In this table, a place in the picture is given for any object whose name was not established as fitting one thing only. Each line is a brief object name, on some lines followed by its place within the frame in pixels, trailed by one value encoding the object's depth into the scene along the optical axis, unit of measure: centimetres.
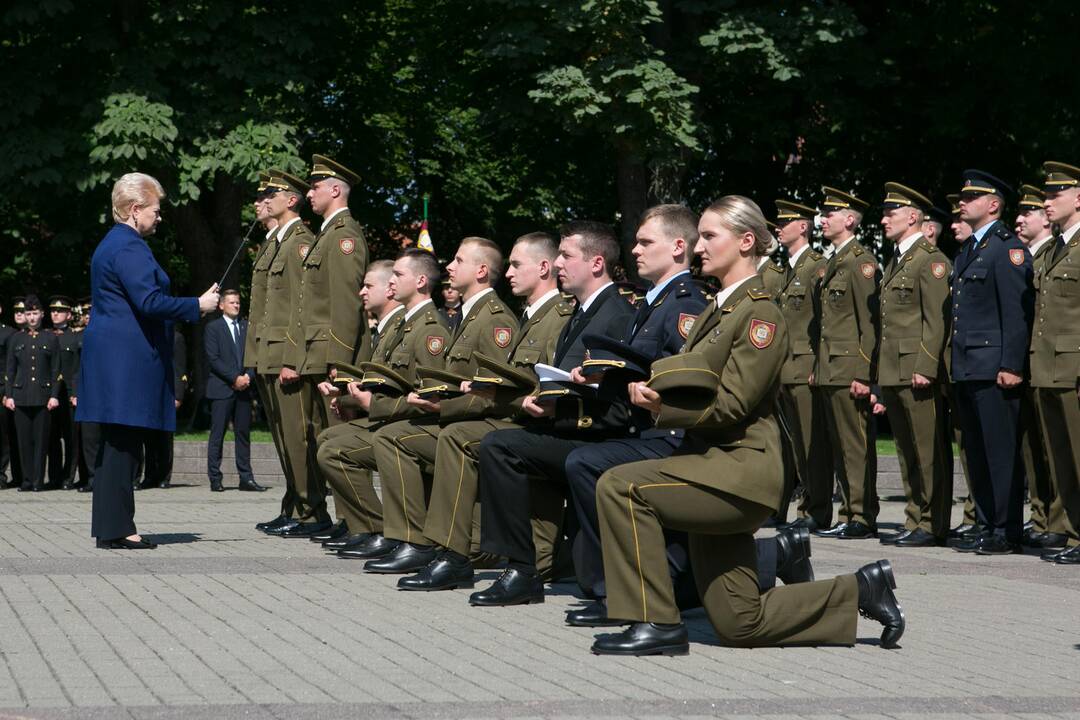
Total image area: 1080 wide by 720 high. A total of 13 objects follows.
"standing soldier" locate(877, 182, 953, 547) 1182
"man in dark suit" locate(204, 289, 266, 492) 1798
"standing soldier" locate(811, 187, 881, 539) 1250
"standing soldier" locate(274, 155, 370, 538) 1138
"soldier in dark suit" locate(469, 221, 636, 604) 847
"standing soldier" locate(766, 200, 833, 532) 1298
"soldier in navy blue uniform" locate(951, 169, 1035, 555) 1130
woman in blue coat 1062
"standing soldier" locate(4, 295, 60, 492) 1812
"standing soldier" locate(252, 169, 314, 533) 1169
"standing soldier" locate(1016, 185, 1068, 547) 1138
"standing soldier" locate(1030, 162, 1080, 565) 1082
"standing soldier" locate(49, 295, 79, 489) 1841
